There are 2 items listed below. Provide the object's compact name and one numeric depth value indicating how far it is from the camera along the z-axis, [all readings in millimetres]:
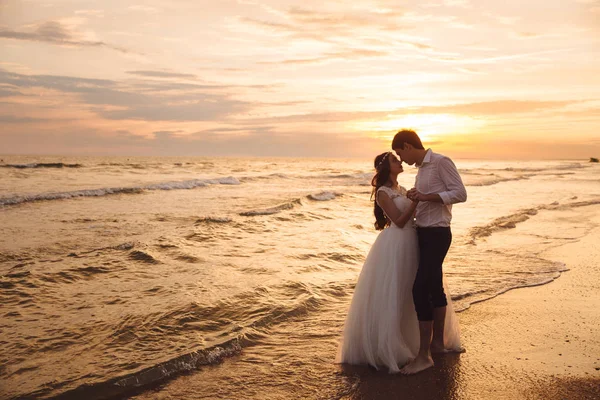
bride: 5059
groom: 4961
